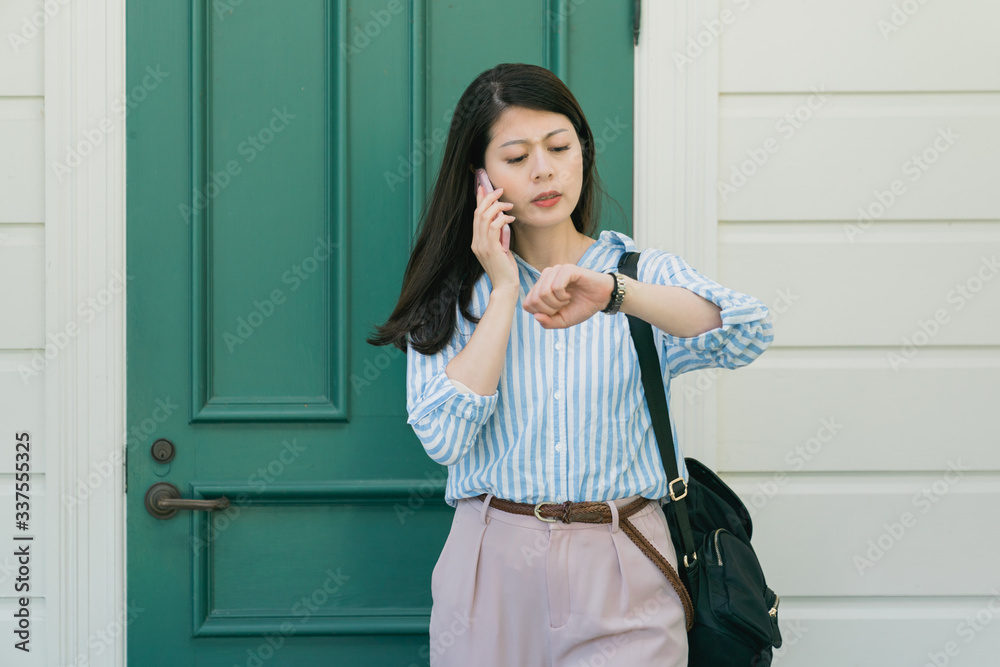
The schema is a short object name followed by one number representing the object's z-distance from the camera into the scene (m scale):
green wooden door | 2.06
